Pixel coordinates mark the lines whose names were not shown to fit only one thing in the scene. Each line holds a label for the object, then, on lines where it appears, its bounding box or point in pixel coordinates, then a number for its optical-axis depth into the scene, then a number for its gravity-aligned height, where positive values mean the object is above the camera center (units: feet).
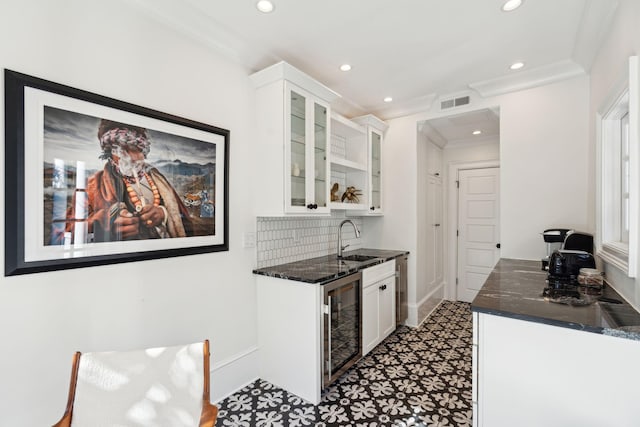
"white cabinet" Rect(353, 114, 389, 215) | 11.80 +2.28
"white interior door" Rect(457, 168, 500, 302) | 14.58 -0.61
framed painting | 4.47 +0.62
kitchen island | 4.06 -2.21
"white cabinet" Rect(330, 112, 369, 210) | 11.31 +1.82
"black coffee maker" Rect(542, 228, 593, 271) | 7.68 -0.68
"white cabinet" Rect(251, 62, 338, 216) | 7.89 +2.10
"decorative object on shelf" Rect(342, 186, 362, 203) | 11.64 +0.81
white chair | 4.01 -2.54
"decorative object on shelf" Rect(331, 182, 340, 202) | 11.22 +0.92
